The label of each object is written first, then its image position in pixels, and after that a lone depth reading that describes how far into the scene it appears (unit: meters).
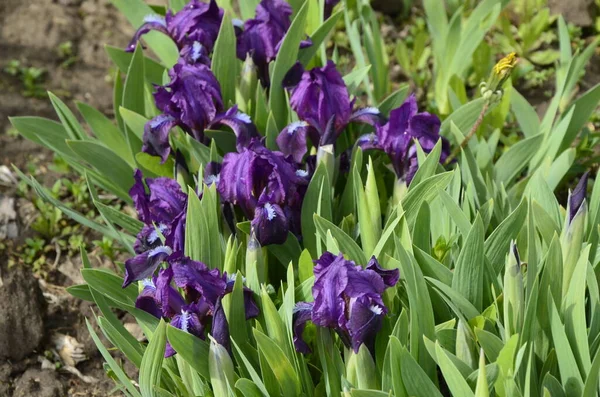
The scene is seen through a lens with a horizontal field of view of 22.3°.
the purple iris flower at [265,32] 1.08
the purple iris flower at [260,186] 0.93
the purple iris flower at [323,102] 1.01
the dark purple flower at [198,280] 0.89
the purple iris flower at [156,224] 0.93
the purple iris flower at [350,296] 0.86
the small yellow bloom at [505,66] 0.99
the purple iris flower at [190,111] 1.01
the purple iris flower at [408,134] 1.01
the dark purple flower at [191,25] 1.07
